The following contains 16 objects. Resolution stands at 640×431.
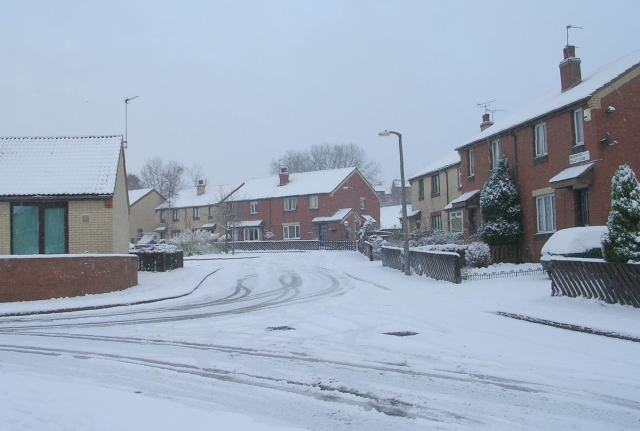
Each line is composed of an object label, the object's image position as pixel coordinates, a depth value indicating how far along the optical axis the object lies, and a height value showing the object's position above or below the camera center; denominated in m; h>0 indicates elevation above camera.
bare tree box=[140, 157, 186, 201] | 109.50 +12.96
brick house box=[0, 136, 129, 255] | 23.88 +1.42
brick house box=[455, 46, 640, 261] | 22.25 +3.53
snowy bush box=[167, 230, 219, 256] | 50.84 -0.17
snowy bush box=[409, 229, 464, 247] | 30.56 -0.25
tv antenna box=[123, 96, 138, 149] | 29.74 +7.32
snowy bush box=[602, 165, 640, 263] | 12.96 +0.15
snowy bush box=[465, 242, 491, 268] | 24.80 -1.00
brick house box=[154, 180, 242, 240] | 74.56 +3.99
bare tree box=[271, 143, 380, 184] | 102.88 +14.43
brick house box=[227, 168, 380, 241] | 63.16 +3.62
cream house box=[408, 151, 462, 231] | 39.75 +3.03
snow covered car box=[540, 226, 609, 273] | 17.53 -0.44
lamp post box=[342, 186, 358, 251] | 53.46 +0.43
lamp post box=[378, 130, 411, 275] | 23.33 +0.80
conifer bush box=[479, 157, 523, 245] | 27.16 +0.91
